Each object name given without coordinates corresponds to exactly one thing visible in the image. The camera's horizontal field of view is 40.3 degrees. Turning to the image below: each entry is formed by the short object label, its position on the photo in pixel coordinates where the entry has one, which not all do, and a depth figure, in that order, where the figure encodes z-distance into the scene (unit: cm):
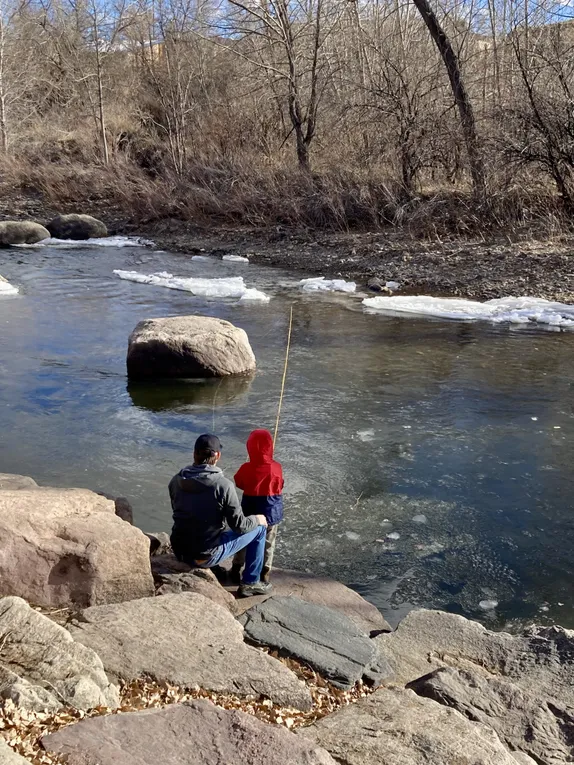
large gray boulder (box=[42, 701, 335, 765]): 272
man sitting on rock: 500
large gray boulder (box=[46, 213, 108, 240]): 2230
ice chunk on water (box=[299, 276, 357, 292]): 1584
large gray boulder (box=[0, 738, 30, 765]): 246
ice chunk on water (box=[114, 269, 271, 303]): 1508
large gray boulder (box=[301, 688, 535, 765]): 312
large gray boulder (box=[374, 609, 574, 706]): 424
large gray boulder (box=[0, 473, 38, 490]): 556
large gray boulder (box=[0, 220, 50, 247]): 2109
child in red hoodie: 534
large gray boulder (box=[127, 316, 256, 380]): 988
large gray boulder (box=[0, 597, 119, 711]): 310
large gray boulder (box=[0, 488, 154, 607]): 432
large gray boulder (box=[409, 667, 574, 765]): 367
